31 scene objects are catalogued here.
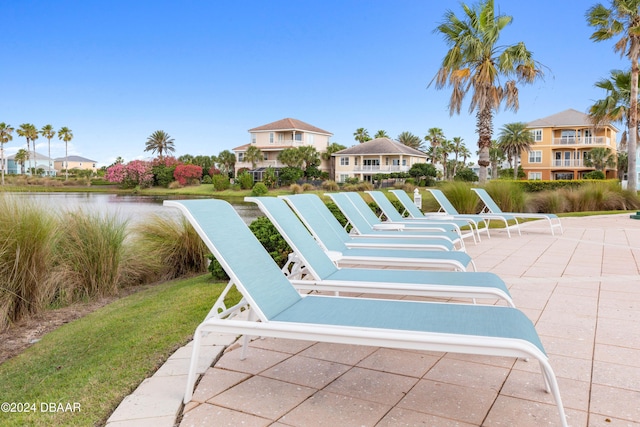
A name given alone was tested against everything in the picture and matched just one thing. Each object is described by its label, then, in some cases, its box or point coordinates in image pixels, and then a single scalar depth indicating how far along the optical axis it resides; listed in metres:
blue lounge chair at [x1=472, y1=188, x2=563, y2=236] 10.73
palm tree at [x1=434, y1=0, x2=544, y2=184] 18.44
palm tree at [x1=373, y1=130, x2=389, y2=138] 64.31
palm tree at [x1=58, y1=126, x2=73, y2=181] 68.75
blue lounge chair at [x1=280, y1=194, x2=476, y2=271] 4.25
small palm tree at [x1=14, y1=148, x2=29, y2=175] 73.19
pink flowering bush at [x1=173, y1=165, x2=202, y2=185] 51.44
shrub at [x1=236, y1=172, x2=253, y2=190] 47.56
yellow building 47.56
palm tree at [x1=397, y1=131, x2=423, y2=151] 67.69
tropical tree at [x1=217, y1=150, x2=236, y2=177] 58.66
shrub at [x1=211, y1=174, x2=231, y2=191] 48.19
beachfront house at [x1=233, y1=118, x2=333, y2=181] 55.25
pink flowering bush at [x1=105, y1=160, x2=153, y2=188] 51.66
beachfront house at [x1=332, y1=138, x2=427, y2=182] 51.84
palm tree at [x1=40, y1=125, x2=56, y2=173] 66.12
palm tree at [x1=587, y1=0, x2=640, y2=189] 20.83
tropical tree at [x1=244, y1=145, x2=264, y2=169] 55.41
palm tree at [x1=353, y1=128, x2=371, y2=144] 63.81
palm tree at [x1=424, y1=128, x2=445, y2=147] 64.98
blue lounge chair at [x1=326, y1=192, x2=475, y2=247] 6.48
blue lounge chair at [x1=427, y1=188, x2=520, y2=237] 9.32
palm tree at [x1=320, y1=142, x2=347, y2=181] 56.69
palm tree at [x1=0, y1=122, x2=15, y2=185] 59.04
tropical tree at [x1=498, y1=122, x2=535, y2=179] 50.03
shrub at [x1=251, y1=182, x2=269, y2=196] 42.35
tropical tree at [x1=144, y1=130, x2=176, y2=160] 71.50
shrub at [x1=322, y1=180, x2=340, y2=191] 45.04
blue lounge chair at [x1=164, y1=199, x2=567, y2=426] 2.11
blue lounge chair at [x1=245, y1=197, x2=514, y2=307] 3.19
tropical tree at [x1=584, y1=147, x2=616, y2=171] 46.41
